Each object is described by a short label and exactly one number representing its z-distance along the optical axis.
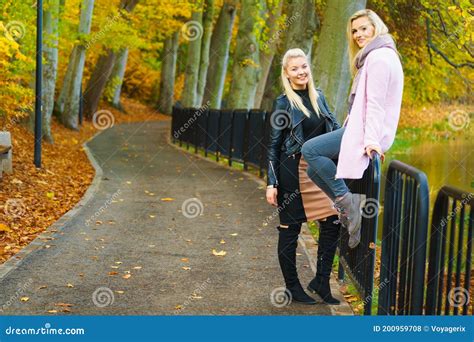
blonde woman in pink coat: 8.85
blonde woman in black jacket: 10.35
